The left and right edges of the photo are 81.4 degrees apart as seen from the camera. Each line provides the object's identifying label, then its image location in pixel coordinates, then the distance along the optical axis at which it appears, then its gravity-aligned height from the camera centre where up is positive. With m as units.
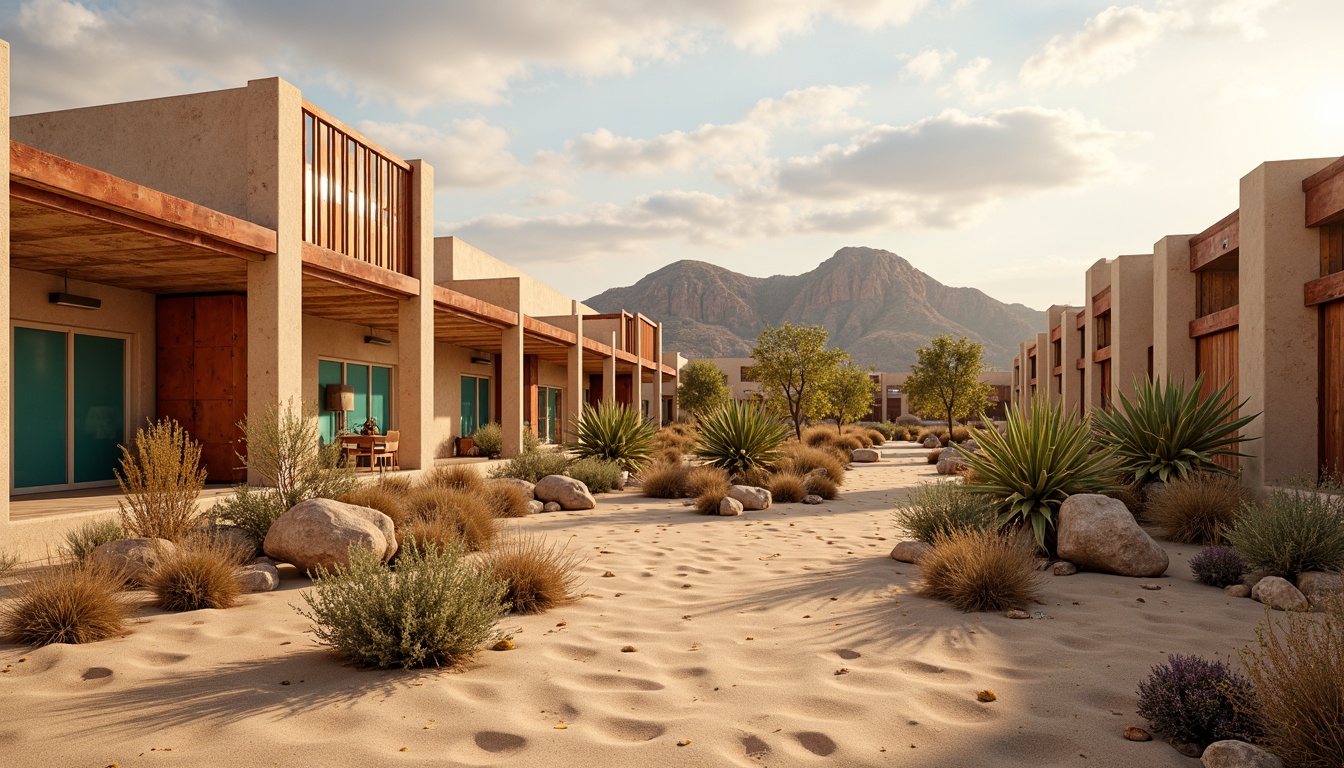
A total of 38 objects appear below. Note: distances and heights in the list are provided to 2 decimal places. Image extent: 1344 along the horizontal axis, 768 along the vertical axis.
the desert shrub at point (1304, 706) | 2.96 -1.28
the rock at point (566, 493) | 12.23 -1.79
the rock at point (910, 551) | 7.59 -1.69
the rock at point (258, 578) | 6.38 -1.64
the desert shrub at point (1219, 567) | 6.54 -1.58
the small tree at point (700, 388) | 41.75 -0.45
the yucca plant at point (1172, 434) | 10.16 -0.72
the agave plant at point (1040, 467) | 7.82 -0.89
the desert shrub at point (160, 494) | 7.09 -1.06
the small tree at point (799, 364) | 27.39 +0.56
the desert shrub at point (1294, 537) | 6.33 -1.30
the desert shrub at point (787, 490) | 13.23 -1.87
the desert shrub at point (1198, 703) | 3.39 -1.45
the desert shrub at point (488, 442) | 20.45 -1.63
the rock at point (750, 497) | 12.21 -1.84
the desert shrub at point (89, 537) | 6.84 -1.44
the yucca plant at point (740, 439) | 15.06 -1.15
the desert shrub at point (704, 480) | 12.64 -1.66
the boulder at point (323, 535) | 6.67 -1.35
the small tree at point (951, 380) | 35.00 +0.00
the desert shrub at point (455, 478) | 11.66 -1.53
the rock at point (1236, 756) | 3.06 -1.49
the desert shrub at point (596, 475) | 14.46 -1.78
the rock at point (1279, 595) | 5.72 -1.61
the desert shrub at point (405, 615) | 4.39 -1.35
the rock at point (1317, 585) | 5.73 -1.55
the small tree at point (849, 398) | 34.28 -0.79
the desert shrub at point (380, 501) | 8.07 -1.30
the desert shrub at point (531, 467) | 14.12 -1.61
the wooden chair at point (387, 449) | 13.63 -1.23
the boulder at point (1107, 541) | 6.93 -1.45
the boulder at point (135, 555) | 6.28 -1.45
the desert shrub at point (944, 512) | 7.80 -1.35
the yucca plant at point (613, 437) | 16.69 -1.23
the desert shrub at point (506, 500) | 10.89 -1.70
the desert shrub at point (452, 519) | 7.20 -1.41
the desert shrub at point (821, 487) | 13.59 -1.87
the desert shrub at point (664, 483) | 13.99 -1.86
